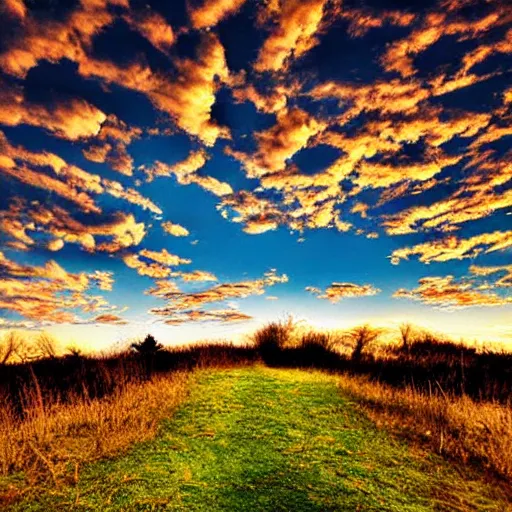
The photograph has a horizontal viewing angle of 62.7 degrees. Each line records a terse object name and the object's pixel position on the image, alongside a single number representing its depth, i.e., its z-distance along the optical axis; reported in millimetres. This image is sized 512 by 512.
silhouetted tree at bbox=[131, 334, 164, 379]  14514
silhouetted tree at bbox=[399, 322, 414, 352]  18188
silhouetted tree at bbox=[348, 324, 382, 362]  16766
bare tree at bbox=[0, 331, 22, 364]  12531
